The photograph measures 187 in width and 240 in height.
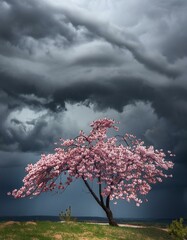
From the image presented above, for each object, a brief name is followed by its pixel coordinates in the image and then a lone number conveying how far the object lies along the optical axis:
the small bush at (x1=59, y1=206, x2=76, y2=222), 47.19
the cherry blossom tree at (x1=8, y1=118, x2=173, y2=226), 41.06
